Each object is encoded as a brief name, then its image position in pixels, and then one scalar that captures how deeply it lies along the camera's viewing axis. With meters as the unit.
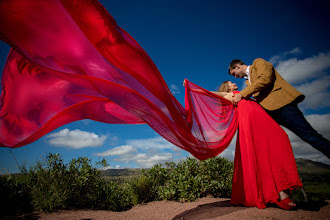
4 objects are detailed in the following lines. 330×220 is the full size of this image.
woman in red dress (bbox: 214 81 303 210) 2.53
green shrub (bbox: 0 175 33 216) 3.30
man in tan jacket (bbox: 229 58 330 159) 2.41
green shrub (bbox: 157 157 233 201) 4.59
